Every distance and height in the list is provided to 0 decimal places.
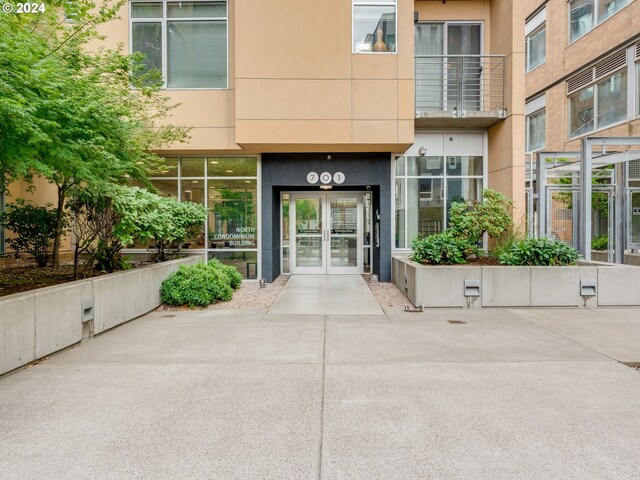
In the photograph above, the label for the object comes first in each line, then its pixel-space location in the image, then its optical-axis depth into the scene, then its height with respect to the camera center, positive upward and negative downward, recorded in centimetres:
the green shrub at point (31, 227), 986 +20
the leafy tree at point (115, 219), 735 +31
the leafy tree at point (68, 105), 483 +183
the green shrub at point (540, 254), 841 -43
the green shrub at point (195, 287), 824 -109
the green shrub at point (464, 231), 873 +6
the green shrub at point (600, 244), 1487 -40
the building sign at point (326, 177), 1166 +164
